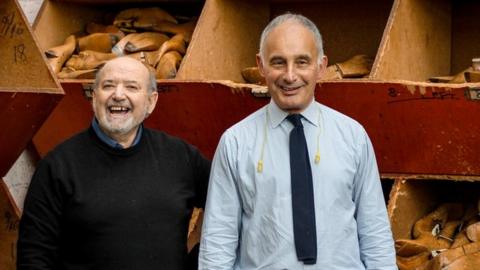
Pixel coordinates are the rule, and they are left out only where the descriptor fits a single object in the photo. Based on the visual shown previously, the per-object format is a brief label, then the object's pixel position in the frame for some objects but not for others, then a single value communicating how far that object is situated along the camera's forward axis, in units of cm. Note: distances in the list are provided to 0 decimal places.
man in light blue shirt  291
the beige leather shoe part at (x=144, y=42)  539
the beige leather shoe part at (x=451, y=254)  398
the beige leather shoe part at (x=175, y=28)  554
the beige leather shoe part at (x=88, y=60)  525
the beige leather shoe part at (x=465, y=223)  420
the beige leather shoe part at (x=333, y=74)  473
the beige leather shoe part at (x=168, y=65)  497
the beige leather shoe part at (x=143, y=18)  560
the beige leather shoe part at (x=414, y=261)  415
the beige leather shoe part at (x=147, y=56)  517
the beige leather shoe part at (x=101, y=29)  560
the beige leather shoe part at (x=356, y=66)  480
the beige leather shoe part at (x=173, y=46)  521
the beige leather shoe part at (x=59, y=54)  531
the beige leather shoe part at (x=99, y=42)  549
